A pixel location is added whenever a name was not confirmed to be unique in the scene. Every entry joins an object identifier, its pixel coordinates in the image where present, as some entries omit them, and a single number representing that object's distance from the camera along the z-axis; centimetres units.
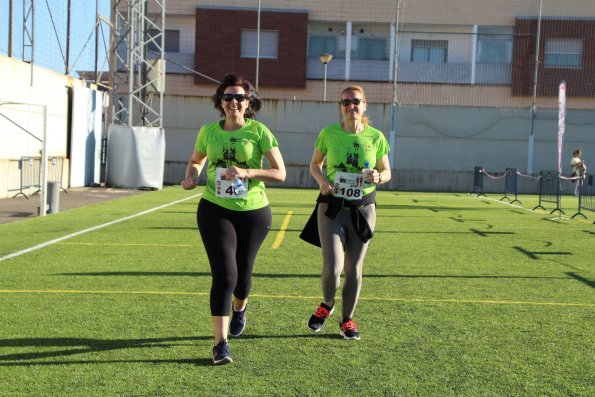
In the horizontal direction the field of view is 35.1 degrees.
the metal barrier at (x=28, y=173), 2442
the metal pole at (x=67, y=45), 2841
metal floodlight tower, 3234
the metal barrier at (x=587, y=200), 2780
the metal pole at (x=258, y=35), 3907
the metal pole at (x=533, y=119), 3675
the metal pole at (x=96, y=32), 3216
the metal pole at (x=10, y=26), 2344
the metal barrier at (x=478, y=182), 3372
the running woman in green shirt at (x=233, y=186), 597
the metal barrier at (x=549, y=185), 2745
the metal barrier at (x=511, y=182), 3057
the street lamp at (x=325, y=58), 3875
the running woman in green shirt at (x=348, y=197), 670
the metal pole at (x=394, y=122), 3672
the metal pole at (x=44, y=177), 1877
